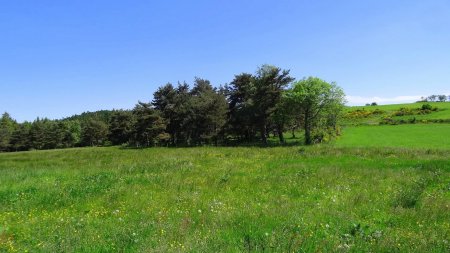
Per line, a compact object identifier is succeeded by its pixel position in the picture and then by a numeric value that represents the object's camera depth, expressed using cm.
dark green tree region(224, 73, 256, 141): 6153
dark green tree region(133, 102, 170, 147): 6881
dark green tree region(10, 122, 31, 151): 10981
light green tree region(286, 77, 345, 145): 5569
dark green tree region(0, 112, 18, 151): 10806
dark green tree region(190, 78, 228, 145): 6338
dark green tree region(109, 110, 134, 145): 9391
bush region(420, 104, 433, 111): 9792
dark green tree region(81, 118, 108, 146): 11481
